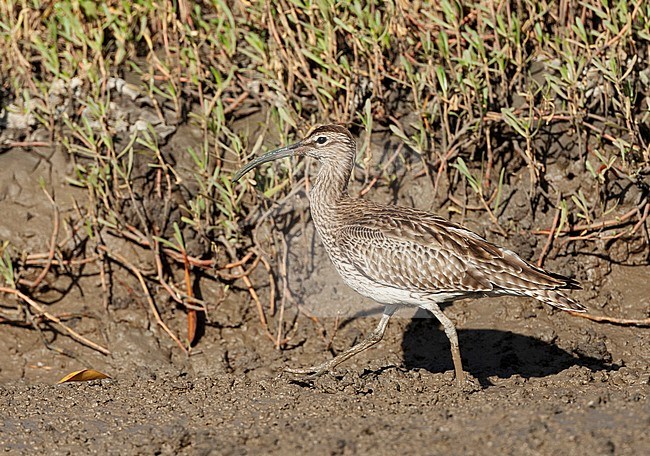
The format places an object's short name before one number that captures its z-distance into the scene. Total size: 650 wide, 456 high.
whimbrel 12.95
